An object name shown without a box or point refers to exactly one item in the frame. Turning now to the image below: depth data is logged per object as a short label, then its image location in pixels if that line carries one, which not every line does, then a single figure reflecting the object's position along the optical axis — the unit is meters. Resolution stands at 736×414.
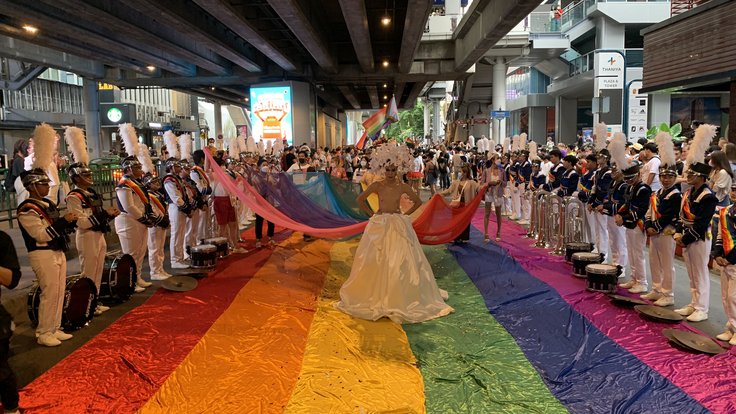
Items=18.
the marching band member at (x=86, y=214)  6.73
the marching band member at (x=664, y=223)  6.90
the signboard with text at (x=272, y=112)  25.62
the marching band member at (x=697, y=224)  6.30
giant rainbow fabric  4.68
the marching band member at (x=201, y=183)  10.73
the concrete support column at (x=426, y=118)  97.31
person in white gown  7.01
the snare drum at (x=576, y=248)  9.43
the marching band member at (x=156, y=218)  8.72
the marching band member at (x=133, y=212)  8.03
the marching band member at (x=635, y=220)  7.68
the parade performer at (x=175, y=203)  9.63
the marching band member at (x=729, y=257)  5.79
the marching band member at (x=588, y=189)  9.69
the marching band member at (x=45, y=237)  5.62
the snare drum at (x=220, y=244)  10.40
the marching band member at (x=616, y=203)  8.27
